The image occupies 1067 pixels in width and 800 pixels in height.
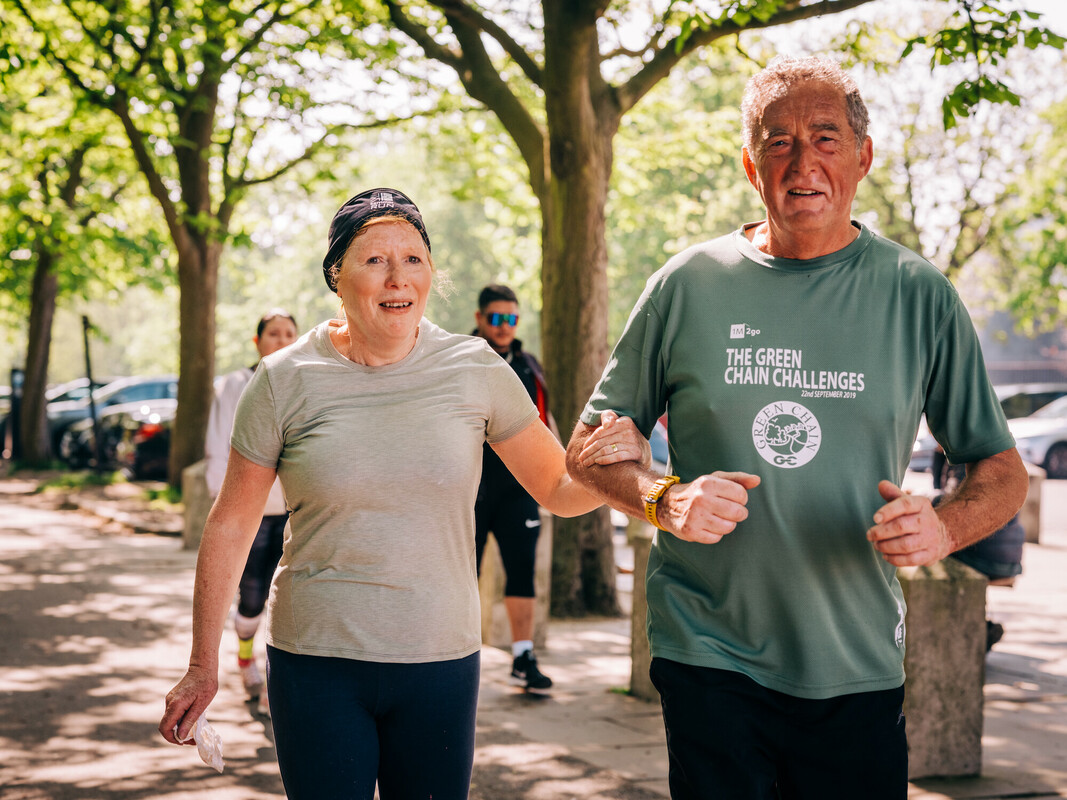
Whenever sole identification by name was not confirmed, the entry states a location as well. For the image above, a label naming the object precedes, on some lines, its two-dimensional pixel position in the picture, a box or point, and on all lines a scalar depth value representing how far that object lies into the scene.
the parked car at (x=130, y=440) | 20.94
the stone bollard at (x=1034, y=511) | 14.20
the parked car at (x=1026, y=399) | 28.88
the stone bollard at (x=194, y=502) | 13.36
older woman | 2.83
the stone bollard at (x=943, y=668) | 5.55
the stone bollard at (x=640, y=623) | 6.67
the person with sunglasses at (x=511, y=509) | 7.20
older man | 2.64
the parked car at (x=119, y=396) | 27.84
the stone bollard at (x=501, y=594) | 8.42
